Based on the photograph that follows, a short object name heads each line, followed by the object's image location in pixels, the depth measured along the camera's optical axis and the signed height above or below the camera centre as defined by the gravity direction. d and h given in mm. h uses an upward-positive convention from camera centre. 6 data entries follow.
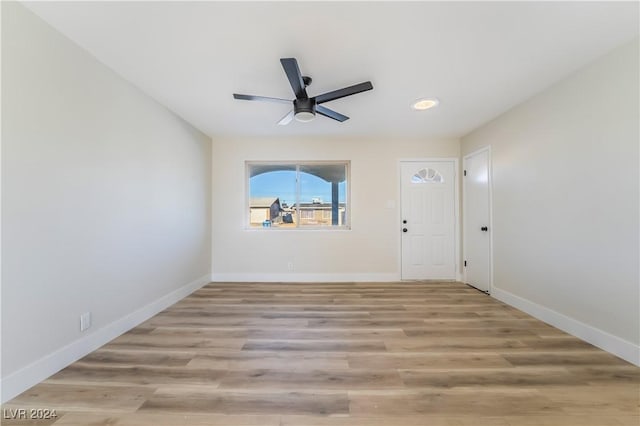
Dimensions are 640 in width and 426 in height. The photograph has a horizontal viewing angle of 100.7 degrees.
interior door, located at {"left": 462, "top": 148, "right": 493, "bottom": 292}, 3760 -103
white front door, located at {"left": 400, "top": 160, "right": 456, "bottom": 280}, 4504 -200
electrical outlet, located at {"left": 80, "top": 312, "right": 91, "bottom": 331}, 2053 -820
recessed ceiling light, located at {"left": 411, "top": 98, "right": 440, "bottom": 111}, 2932 +1247
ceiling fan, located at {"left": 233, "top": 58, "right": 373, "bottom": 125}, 2201 +1071
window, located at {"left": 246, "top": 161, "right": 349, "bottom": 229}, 4613 +339
